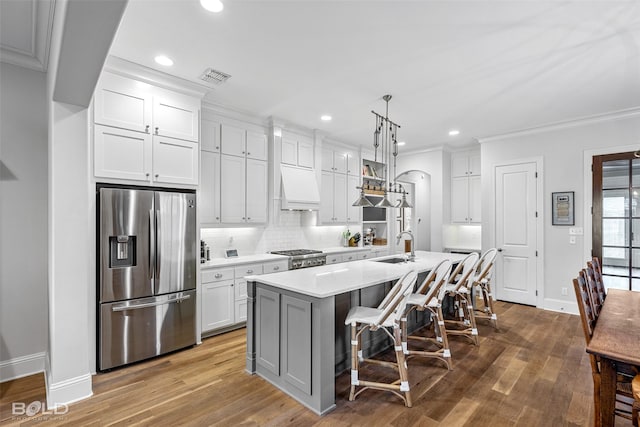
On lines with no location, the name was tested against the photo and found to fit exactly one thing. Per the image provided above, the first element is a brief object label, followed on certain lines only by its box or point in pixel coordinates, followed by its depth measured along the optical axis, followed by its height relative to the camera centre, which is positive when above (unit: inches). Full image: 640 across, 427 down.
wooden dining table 58.7 -27.5
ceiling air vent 122.8 +55.7
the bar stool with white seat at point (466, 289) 135.3 -33.8
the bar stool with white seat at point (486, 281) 150.5 -34.0
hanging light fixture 142.8 +51.3
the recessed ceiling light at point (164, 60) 111.4 +55.7
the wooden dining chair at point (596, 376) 64.6 -34.7
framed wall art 181.8 +2.9
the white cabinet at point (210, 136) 154.7 +38.5
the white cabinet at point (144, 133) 113.6 +31.6
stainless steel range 176.9 -27.2
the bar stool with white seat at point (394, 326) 92.0 -34.2
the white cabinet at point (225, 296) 141.0 -40.1
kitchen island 89.1 -36.2
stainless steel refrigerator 111.4 -23.9
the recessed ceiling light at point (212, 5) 82.9 +56.5
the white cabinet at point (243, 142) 163.6 +38.8
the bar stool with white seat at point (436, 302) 112.0 -33.1
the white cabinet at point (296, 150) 190.7 +39.7
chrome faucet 155.1 -22.4
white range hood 186.9 +14.7
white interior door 196.7 -12.7
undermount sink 151.3 -24.0
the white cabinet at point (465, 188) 241.6 +20.0
